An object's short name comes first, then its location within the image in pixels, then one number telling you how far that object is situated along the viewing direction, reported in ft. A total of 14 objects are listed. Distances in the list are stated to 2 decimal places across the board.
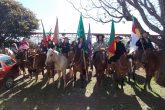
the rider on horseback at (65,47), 22.25
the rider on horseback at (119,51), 19.76
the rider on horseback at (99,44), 20.97
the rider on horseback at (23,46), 24.54
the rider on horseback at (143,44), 19.98
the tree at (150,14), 20.44
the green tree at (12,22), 45.49
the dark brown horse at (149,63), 19.45
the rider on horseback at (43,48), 22.75
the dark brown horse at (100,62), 19.61
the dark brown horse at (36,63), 21.96
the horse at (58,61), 20.33
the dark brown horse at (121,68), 19.18
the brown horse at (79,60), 20.05
